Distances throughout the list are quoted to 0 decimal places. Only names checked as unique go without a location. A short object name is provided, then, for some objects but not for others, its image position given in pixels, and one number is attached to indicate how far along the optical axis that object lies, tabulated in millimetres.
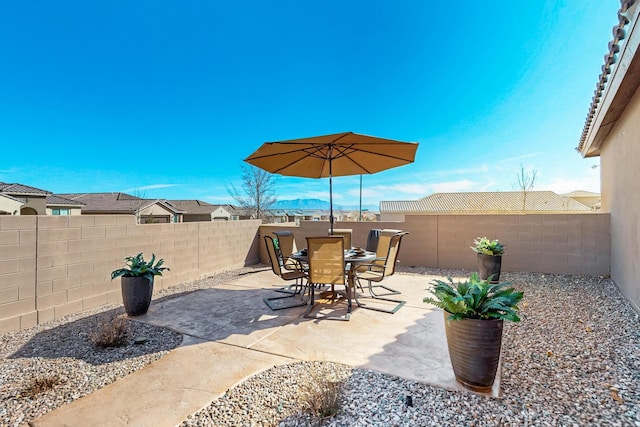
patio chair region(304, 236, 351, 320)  3666
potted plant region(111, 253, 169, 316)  3693
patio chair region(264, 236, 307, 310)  4238
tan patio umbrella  3801
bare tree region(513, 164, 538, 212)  12148
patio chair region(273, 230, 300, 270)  5406
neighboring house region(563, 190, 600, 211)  29736
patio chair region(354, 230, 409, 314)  4074
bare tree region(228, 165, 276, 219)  21281
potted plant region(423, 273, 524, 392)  1912
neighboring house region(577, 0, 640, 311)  2723
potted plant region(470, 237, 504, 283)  5355
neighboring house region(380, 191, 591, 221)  23891
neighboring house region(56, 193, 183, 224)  24719
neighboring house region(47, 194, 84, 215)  20898
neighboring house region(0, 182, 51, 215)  17219
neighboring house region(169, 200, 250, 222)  35156
